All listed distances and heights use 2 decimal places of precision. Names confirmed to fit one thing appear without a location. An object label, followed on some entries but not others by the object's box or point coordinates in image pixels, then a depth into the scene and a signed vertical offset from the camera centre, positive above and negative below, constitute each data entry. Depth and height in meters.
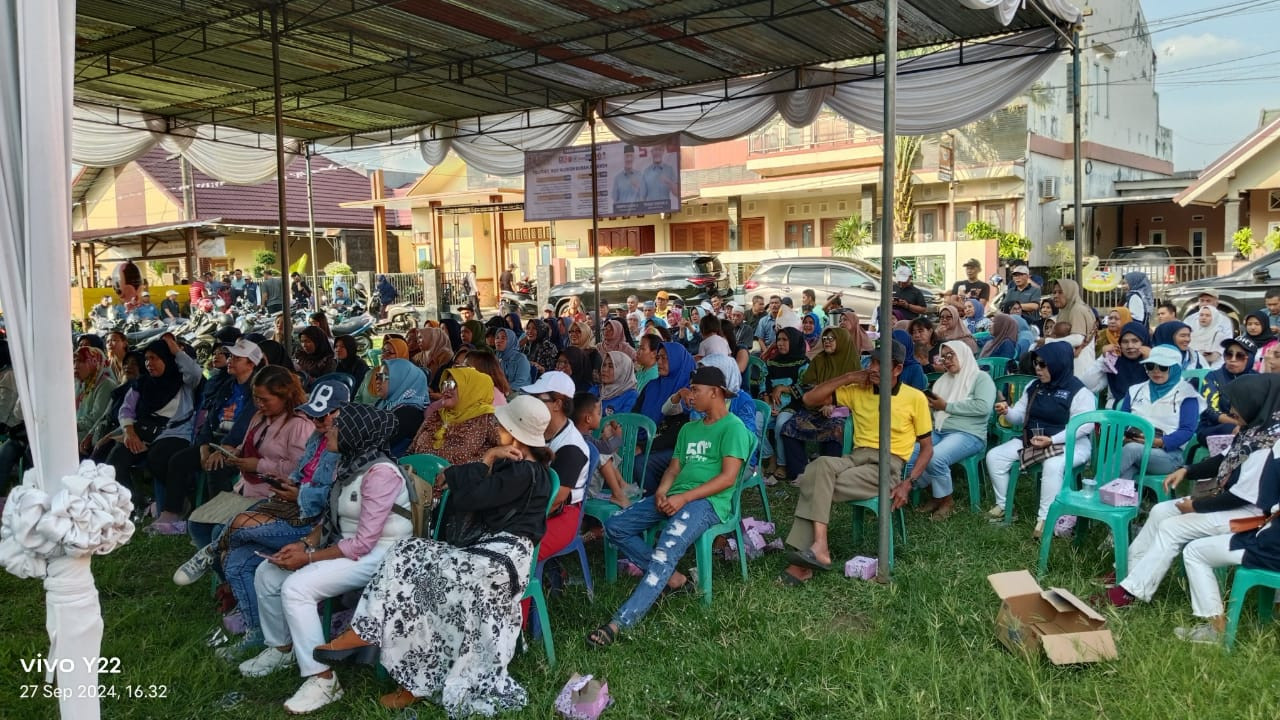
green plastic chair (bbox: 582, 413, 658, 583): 4.45 -0.79
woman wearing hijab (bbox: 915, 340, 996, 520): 5.08 -0.69
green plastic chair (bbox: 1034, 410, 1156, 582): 3.90 -0.91
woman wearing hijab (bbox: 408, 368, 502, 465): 4.18 -0.51
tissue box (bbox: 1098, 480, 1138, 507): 3.92 -0.89
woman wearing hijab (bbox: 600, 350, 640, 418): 6.57 -0.55
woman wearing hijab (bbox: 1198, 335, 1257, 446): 4.17 -0.48
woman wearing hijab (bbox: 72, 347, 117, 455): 6.11 -0.49
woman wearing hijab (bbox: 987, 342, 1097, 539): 4.80 -0.64
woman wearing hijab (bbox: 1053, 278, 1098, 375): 7.40 -0.05
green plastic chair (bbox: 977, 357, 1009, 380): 6.78 -0.48
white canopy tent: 2.04 +2.24
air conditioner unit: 22.14 +3.15
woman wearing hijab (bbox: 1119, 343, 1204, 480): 4.40 -0.59
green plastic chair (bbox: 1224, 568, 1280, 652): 3.15 -1.09
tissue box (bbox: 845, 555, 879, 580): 4.23 -1.32
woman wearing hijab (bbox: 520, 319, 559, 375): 8.06 -0.31
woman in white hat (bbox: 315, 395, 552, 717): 3.14 -1.14
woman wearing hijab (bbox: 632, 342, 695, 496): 6.03 -0.51
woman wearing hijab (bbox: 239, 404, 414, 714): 3.27 -0.94
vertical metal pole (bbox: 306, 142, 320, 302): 13.19 +1.73
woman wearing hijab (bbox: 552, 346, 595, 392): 6.74 -0.43
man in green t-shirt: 3.87 -0.88
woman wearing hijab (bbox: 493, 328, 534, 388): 6.95 -0.38
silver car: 15.84 +0.58
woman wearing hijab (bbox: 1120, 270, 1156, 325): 7.98 +0.07
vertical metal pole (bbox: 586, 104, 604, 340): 10.41 +1.37
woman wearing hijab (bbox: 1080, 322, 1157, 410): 5.13 -0.37
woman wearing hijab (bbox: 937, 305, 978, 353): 6.88 -0.16
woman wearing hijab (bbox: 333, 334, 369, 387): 6.55 -0.31
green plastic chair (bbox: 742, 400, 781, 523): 4.90 -0.95
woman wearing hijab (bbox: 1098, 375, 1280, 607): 3.44 -0.84
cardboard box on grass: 3.20 -1.28
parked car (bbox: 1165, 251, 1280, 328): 11.41 +0.22
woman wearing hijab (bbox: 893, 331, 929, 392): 5.61 -0.45
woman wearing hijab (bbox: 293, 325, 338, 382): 6.93 -0.29
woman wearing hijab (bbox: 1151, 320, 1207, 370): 5.54 -0.22
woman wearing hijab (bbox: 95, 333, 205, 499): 5.71 -0.60
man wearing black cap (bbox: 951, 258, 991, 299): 10.48 +0.27
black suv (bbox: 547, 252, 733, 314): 18.00 +0.77
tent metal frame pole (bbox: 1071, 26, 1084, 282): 7.22 +1.57
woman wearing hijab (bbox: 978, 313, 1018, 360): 7.39 -0.30
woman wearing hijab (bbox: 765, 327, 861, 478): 5.77 -0.74
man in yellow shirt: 4.32 -0.83
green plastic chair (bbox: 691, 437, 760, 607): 3.96 -1.08
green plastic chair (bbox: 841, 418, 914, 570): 4.40 -1.05
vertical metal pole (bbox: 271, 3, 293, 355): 7.21 +1.53
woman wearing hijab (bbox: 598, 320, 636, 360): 7.53 -0.22
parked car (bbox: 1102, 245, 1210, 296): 17.05 +0.77
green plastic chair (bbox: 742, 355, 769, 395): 7.91 -0.60
